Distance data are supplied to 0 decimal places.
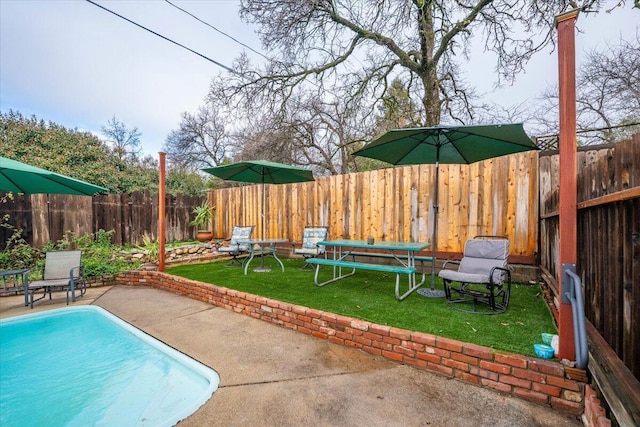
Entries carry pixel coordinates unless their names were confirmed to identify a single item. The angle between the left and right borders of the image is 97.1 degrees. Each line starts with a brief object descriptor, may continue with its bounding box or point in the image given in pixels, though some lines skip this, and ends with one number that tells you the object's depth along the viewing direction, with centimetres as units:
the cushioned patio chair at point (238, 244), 621
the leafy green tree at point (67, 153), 841
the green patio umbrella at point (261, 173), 526
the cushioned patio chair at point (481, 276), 301
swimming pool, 208
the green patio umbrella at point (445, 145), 303
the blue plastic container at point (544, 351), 201
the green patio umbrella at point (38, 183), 411
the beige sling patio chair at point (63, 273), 468
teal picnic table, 347
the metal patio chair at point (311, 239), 576
